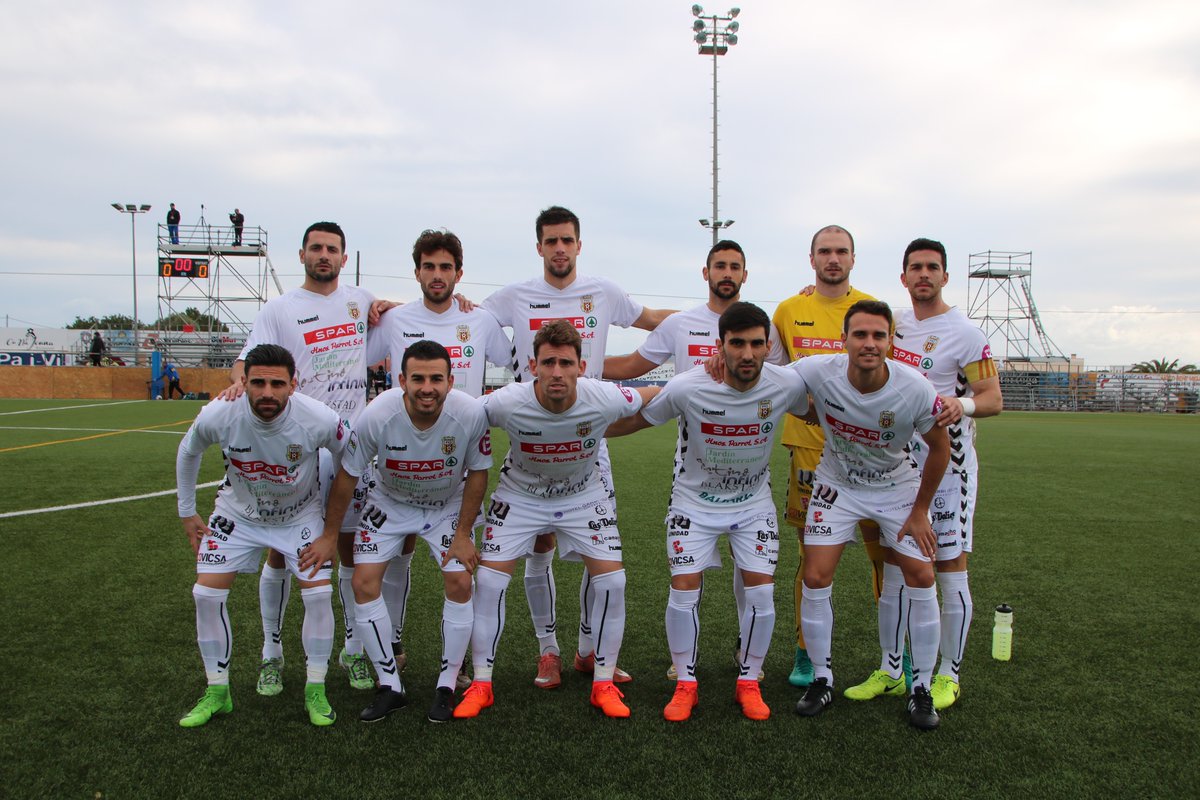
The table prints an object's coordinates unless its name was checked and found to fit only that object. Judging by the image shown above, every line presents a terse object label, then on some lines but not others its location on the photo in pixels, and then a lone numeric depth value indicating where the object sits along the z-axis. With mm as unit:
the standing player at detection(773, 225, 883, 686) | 4523
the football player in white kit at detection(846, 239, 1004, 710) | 4016
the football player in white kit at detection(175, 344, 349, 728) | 3791
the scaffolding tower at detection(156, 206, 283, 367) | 39062
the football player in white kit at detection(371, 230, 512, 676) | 4445
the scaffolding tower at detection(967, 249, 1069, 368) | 51438
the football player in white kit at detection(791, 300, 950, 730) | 3787
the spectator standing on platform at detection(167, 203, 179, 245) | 38906
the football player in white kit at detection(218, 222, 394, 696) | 4488
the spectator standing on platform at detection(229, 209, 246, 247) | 38938
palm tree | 54416
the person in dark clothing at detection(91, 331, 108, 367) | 33656
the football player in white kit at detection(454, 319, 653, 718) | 3918
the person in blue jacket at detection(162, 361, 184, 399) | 30062
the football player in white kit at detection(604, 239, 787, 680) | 4570
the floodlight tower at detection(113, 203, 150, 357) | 39062
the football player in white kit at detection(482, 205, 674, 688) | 4516
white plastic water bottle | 4441
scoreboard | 38906
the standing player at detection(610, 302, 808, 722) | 3893
